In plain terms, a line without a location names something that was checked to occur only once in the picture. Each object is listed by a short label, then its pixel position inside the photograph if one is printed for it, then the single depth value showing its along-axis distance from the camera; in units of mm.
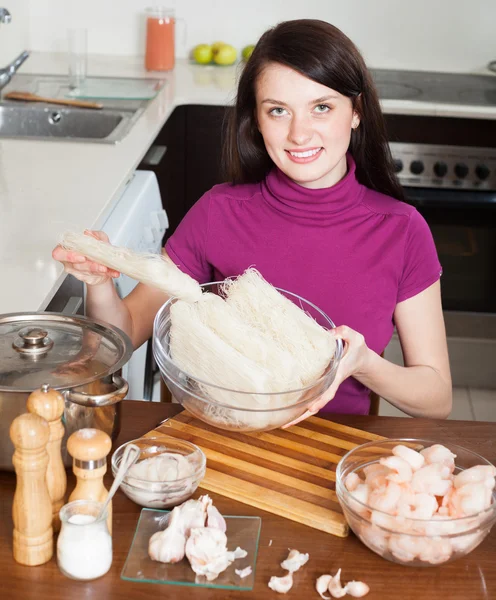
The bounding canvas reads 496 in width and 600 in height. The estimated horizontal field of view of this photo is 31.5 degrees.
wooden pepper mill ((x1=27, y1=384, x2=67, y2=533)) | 936
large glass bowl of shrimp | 954
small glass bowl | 1055
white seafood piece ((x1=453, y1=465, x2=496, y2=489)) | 1006
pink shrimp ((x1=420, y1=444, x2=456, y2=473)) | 1062
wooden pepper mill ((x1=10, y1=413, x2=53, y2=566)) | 900
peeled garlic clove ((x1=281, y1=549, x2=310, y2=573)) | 967
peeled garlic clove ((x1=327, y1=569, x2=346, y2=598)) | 926
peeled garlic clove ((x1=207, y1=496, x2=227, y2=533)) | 1010
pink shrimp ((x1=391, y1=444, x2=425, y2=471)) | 1025
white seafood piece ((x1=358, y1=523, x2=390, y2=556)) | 964
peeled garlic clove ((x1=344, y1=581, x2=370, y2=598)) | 931
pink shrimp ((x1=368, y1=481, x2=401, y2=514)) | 969
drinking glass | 2990
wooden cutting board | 1077
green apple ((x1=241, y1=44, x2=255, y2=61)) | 3268
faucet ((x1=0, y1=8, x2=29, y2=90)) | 2805
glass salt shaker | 915
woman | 1538
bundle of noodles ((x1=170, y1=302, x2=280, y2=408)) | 1118
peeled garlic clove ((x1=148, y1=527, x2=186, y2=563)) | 966
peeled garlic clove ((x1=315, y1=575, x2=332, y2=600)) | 932
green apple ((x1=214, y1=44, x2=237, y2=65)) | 3256
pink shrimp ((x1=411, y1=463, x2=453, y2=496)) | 985
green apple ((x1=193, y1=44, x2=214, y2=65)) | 3283
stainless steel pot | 1029
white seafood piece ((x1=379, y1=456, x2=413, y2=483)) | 990
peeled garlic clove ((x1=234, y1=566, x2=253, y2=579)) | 953
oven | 2885
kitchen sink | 2701
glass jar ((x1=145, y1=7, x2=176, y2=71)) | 3174
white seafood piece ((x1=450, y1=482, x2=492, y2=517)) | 972
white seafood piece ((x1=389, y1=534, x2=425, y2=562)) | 951
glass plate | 943
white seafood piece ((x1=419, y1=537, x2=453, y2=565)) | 952
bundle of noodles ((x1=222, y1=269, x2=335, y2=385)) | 1182
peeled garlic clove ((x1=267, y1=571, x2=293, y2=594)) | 936
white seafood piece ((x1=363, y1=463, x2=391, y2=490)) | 996
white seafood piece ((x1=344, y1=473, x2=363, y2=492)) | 1035
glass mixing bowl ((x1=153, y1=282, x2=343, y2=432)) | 1115
